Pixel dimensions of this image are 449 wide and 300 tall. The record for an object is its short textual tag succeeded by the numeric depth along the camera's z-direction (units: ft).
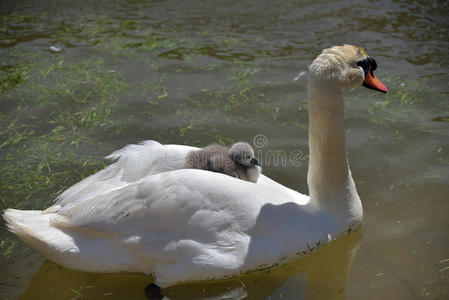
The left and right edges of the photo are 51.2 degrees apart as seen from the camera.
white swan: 10.27
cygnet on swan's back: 12.01
